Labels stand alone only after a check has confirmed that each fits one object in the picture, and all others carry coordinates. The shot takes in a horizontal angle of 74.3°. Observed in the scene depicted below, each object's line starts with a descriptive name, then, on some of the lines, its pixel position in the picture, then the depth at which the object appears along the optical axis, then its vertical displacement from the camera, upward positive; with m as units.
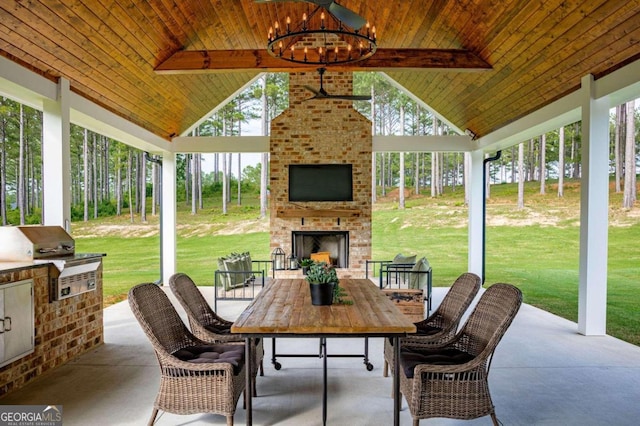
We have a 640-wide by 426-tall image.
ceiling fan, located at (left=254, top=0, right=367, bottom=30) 3.27 +1.55
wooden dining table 2.38 -0.71
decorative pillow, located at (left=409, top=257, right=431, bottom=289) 6.23 -1.08
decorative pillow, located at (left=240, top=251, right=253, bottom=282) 7.71 -1.09
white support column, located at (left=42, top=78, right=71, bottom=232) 4.68 +0.53
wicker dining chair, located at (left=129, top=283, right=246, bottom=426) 2.47 -1.05
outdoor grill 3.63 -0.46
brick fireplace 8.20 +0.99
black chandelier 3.49 +2.22
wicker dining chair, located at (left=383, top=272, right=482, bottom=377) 3.13 -0.93
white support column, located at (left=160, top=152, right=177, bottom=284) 8.57 -0.21
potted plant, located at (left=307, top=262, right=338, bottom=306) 2.97 -0.57
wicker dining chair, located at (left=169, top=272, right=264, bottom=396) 3.14 -0.93
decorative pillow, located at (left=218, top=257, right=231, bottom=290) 7.13 -1.21
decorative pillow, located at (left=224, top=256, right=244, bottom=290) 7.23 -1.12
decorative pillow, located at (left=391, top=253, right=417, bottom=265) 7.26 -0.94
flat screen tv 8.16 +0.40
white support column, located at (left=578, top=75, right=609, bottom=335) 4.84 -0.18
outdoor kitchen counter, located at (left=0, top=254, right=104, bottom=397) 3.30 -1.12
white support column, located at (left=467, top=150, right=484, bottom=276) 8.48 -0.27
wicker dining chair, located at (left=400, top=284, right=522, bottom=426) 2.39 -1.05
